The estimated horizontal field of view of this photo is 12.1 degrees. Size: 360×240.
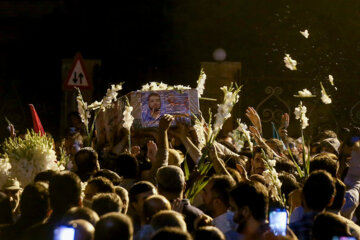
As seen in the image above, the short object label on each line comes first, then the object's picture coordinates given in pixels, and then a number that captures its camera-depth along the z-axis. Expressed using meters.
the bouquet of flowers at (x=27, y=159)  14.36
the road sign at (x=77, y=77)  24.69
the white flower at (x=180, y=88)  17.32
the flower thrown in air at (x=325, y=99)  15.77
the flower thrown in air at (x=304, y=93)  16.44
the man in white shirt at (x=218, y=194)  12.23
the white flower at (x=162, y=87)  17.84
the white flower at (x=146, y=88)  17.67
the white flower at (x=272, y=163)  14.97
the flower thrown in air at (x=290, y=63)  16.29
